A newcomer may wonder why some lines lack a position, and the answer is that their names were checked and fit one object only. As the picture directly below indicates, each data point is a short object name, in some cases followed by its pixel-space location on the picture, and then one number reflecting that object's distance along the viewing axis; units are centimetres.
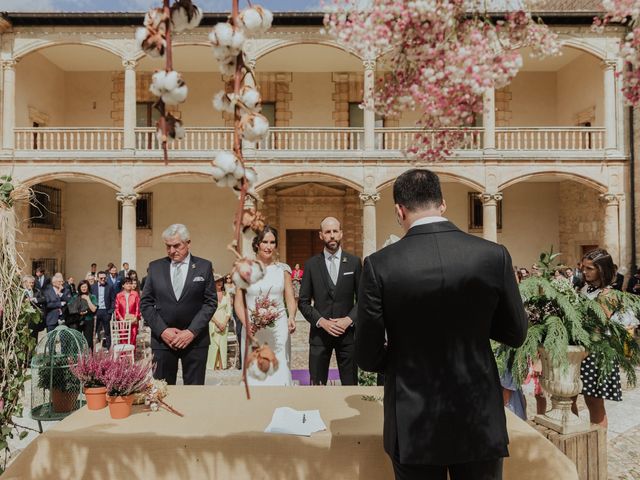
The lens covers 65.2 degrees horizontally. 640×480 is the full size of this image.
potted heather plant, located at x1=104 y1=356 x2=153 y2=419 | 267
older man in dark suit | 432
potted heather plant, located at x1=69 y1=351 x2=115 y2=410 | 279
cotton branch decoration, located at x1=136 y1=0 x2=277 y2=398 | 99
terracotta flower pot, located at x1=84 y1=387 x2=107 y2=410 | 279
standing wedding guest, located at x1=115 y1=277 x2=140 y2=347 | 938
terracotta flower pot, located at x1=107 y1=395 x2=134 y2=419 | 266
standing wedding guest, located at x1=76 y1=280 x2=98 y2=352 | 955
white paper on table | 242
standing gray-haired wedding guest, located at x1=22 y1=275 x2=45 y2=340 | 840
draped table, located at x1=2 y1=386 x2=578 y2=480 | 236
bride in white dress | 446
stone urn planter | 334
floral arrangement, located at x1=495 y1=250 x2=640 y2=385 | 322
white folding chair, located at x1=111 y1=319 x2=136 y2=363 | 845
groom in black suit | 190
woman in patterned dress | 399
